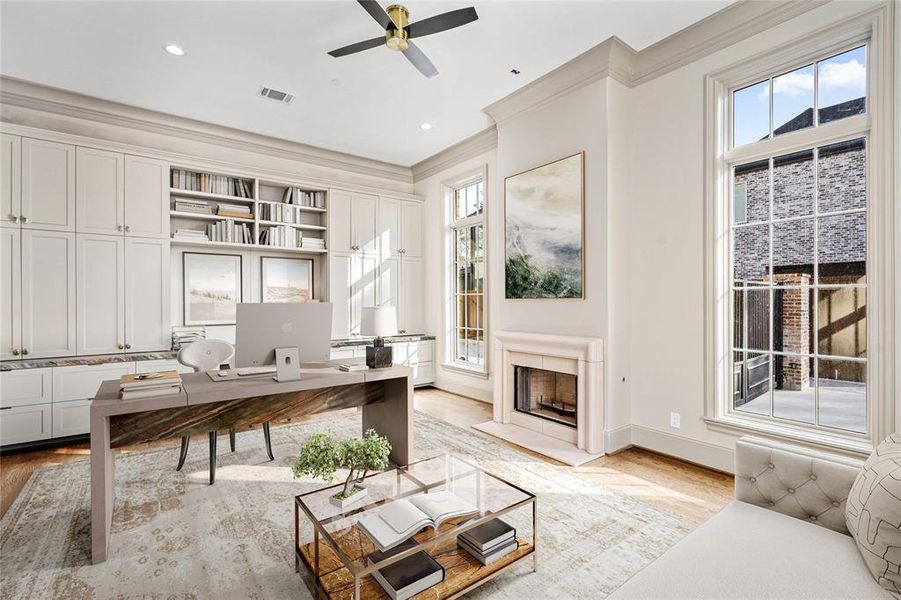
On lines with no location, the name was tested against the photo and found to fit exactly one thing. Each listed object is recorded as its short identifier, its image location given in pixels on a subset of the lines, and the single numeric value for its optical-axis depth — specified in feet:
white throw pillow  4.01
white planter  5.93
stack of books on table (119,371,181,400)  7.03
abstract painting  11.93
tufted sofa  4.09
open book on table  5.12
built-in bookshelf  14.71
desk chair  10.81
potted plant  6.02
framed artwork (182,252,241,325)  14.92
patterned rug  6.06
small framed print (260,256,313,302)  16.57
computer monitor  8.29
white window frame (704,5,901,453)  7.72
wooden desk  6.65
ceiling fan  7.86
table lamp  9.94
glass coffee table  5.16
